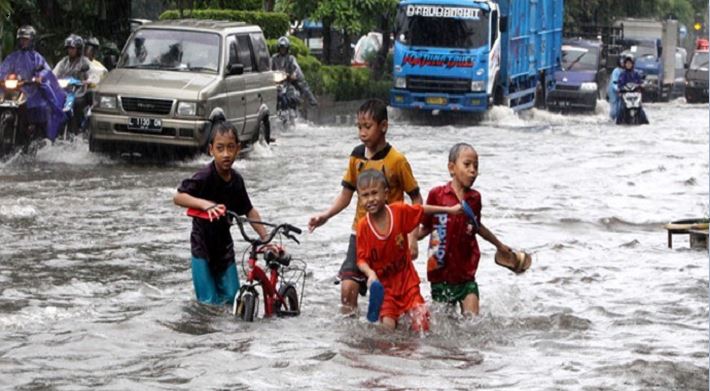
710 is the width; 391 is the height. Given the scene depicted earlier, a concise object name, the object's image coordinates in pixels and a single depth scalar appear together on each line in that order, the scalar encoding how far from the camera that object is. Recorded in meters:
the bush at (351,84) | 38.69
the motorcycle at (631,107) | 36.44
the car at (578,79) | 46.12
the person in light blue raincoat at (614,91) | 36.44
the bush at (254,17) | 33.53
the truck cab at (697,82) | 58.55
